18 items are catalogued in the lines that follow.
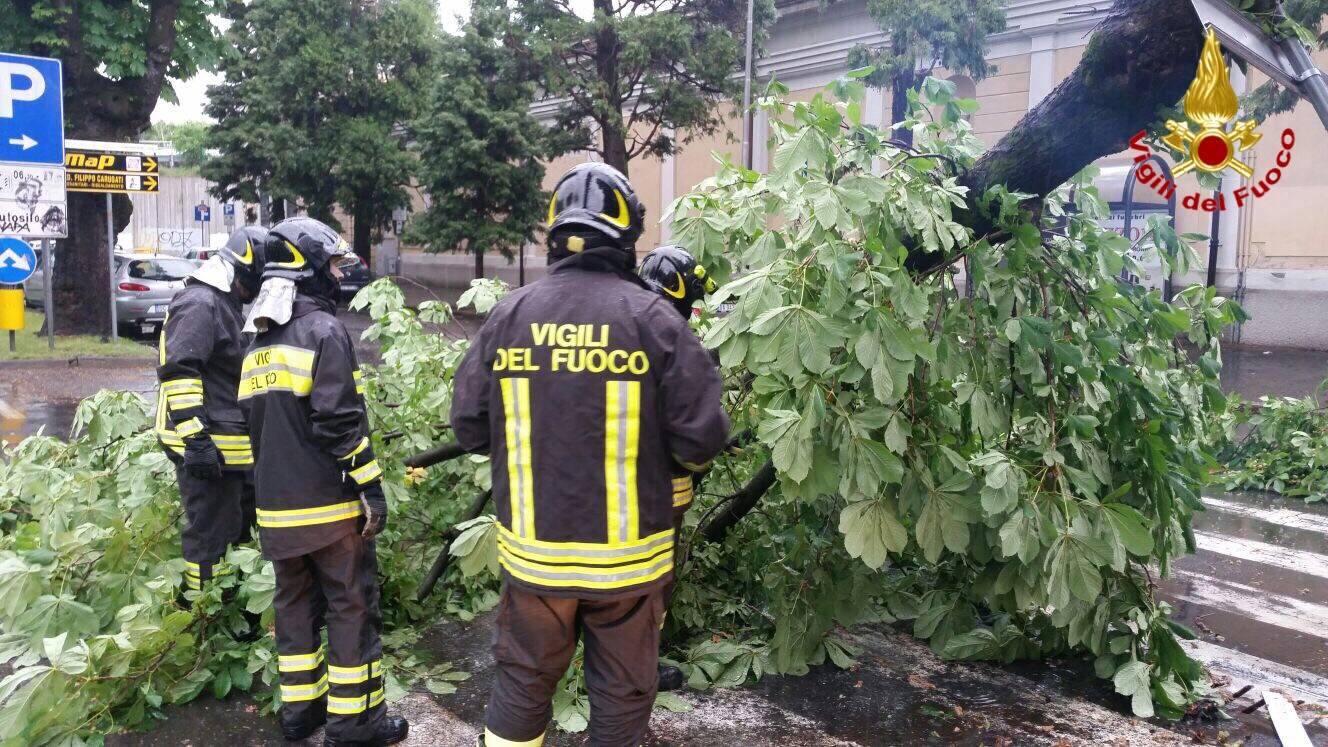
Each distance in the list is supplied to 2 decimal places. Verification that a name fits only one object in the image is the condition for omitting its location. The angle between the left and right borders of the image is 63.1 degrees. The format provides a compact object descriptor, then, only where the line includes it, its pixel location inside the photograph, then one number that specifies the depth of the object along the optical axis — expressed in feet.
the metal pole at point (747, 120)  75.35
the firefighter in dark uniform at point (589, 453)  9.75
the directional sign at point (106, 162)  53.21
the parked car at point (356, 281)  92.44
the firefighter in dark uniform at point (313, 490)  12.63
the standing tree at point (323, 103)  98.22
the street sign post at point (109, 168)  53.26
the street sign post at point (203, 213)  127.54
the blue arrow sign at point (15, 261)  42.98
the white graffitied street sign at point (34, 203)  44.19
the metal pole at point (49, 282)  52.03
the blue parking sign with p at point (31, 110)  39.75
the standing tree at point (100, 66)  54.13
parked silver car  65.41
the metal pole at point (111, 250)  55.15
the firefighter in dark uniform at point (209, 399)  15.39
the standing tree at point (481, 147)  83.61
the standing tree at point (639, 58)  76.13
